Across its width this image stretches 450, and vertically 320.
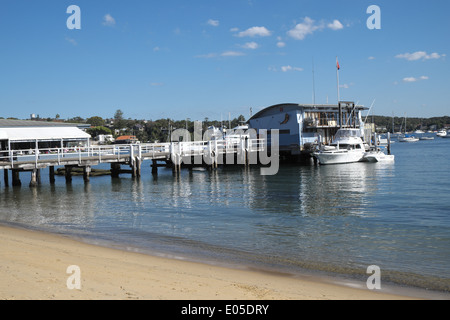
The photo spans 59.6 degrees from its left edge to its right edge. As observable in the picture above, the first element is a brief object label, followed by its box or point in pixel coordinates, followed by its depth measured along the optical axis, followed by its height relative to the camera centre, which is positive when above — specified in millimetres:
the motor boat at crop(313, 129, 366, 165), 45844 -1491
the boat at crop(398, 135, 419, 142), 145438 -1555
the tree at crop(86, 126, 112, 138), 144000 +5171
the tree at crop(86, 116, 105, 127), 189125 +11668
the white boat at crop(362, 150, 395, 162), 48844 -2596
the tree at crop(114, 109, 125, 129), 179875 +9365
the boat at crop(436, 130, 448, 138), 177000 -72
